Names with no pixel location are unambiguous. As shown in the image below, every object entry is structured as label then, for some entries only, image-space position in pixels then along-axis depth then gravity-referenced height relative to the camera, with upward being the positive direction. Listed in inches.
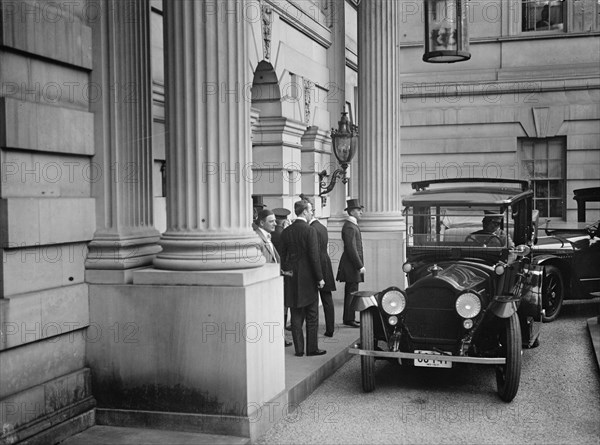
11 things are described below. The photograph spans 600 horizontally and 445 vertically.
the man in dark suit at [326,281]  440.4 -49.2
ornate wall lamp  592.7 +38.6
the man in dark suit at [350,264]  476.4 -43.4
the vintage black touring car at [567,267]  546.6 -54.5
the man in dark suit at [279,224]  448.5 -18.1
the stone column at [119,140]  293.3 +20.8
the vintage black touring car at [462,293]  337.4 -46.2
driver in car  404.5 -21.9
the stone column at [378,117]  603.8 +57.8
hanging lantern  475.8 +97.8
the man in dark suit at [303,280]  381.7 -42.3
